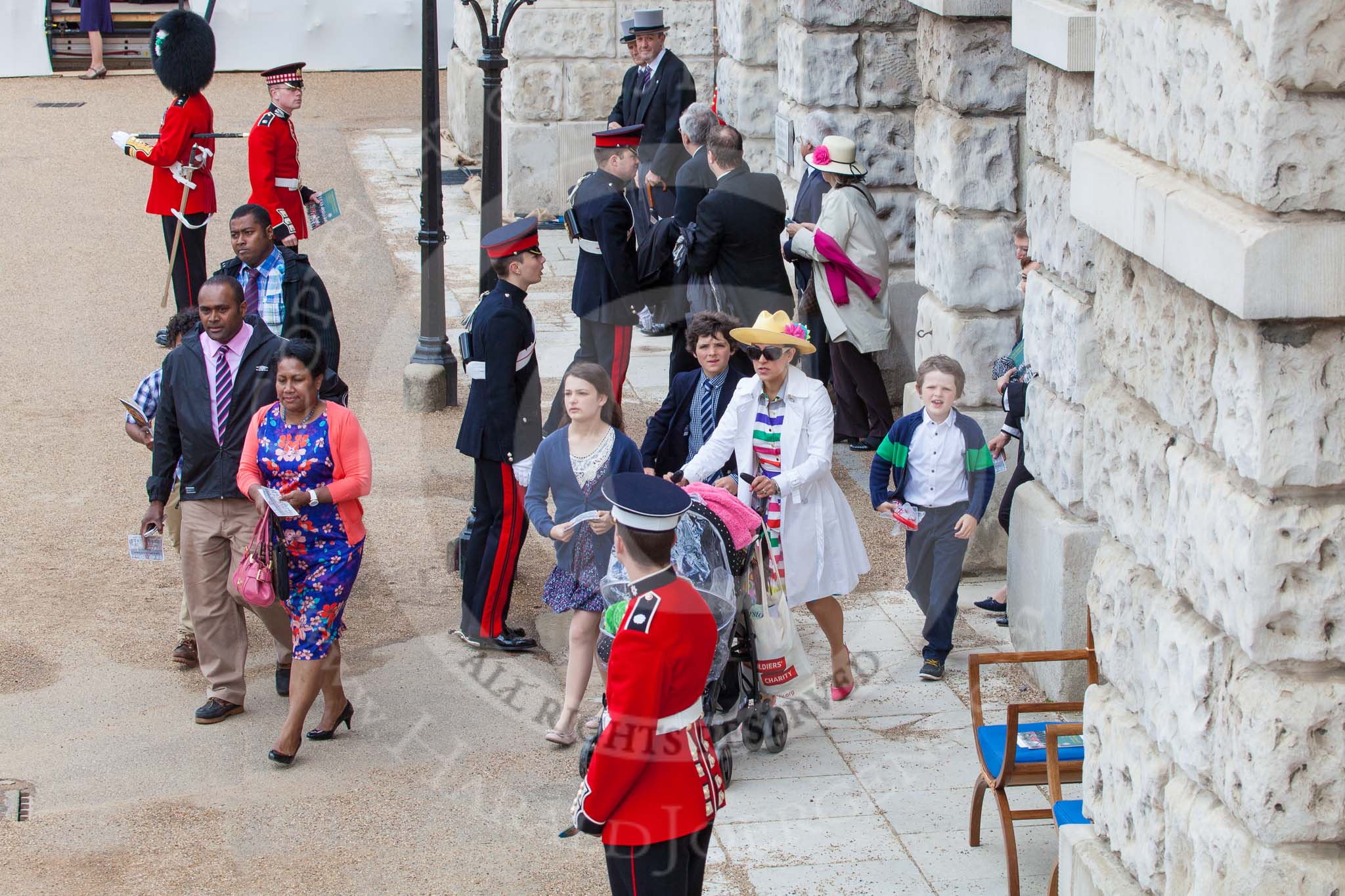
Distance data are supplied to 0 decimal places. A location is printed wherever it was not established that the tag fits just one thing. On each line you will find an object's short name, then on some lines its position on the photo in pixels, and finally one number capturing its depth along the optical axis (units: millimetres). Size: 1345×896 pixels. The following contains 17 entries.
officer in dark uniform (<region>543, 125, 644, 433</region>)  18047
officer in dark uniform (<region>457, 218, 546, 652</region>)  13687
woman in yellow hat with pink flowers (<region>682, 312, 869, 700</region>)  12773
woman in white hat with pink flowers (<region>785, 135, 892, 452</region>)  18312
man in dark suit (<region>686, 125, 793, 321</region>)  18516
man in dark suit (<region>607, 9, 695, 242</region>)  24766
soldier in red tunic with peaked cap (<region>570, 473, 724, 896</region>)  8148
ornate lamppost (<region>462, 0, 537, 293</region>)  19172
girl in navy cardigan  12406
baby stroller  11305
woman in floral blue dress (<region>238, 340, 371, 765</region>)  11852
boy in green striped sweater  13320
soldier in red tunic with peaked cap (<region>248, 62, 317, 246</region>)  21047
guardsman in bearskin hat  22562
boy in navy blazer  13414
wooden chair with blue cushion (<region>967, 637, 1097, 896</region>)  10078
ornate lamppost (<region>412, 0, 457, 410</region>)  19906
